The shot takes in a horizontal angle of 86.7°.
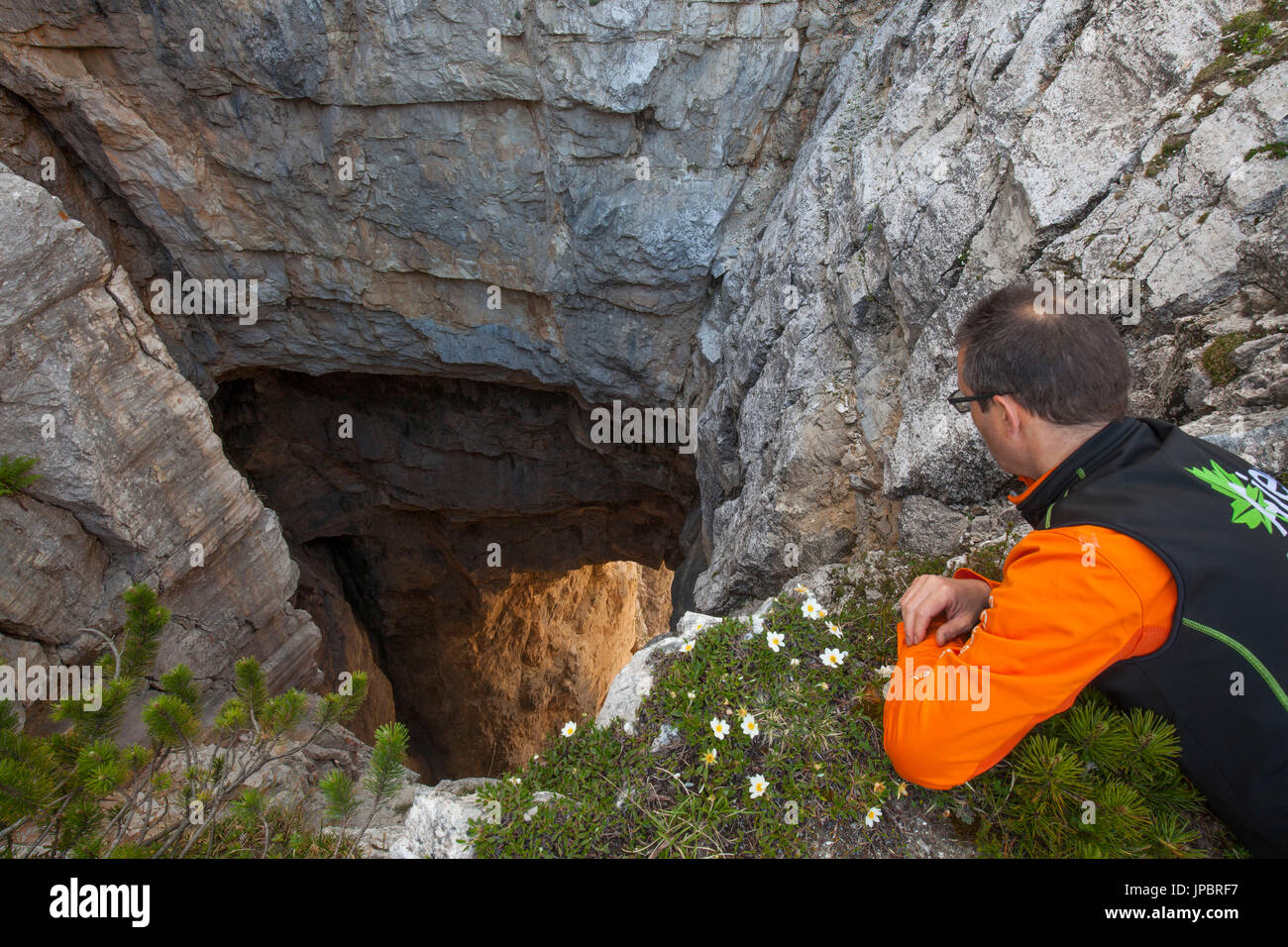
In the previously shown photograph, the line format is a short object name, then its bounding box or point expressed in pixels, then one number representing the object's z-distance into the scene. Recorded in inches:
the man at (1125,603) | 69.6
